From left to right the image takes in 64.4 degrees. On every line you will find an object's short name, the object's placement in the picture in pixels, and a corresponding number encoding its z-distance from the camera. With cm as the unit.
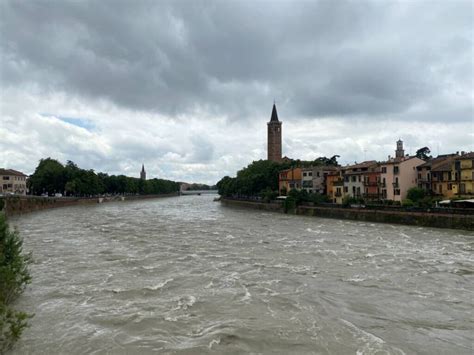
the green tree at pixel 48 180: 11094
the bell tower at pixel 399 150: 8074
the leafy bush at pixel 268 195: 7913
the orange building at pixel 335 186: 6806
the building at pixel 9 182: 11195
